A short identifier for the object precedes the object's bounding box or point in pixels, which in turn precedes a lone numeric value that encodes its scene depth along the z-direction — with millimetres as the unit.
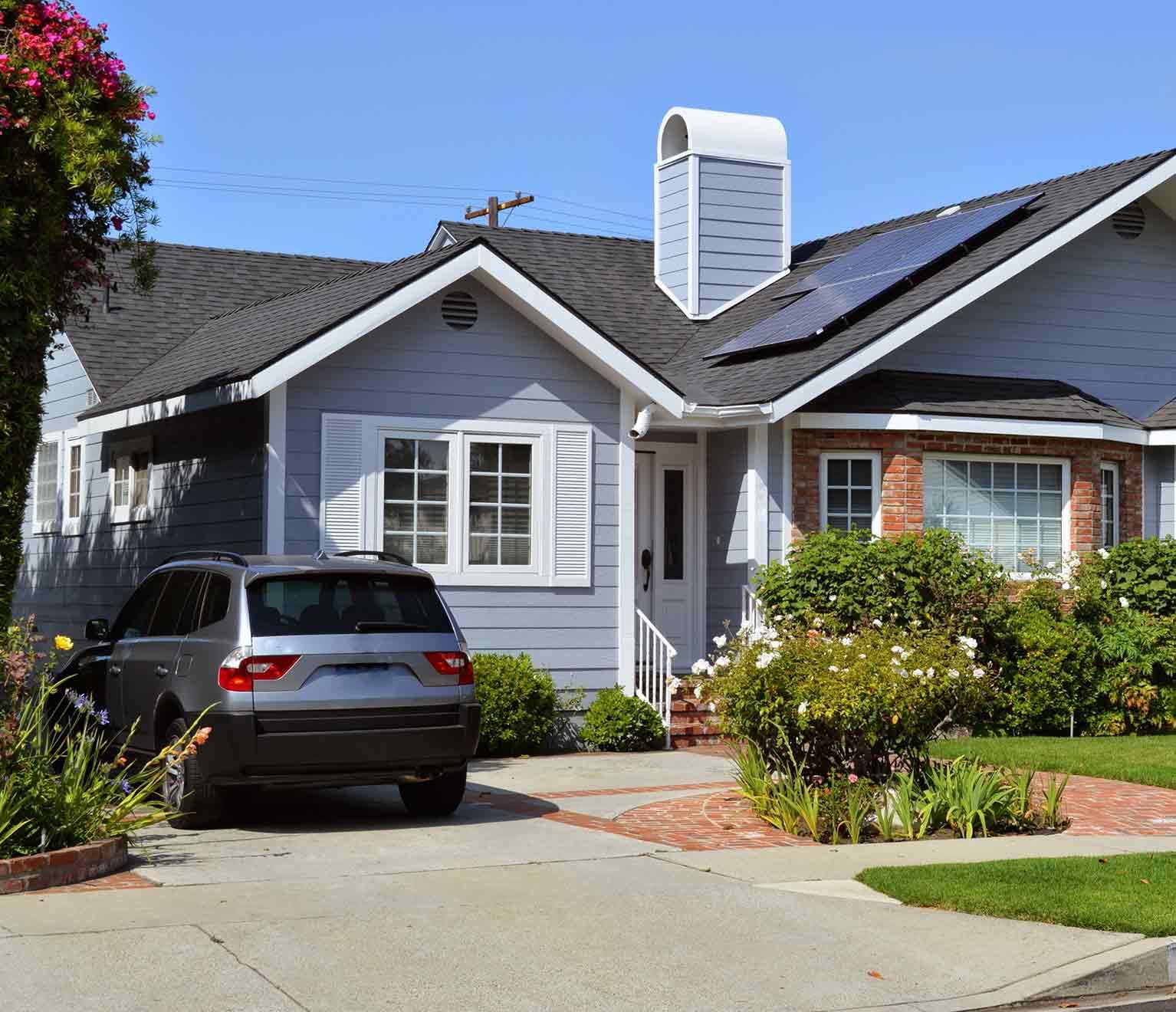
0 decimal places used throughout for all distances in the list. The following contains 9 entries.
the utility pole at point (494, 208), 34938
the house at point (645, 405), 15109
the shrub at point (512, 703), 14578
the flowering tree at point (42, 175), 11758
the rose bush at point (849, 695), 10641
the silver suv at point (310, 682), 10055
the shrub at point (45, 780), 8664
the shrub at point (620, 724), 15406
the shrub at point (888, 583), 15680
